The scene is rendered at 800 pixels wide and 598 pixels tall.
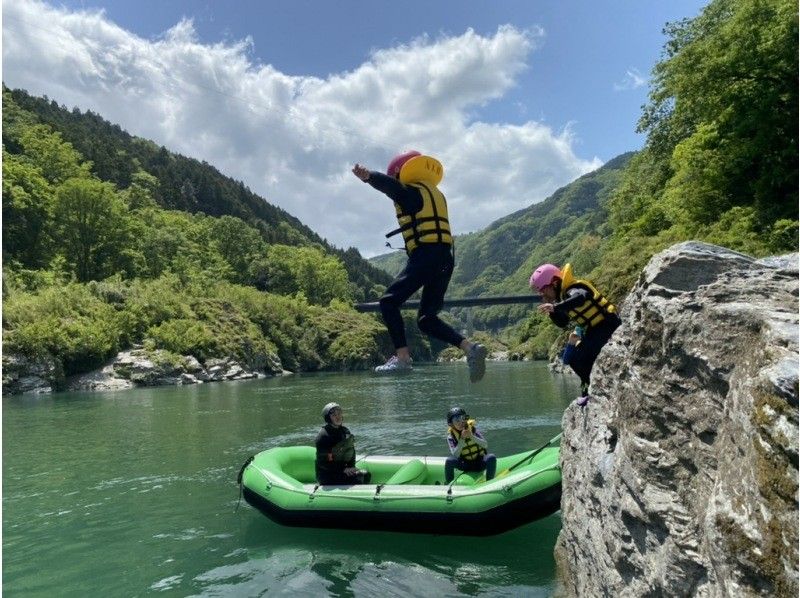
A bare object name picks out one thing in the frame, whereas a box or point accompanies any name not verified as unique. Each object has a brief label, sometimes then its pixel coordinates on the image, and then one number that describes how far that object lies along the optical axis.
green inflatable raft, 8.69
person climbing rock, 6.36
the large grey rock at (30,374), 36.97
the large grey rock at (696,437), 2.56
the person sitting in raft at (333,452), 10.05
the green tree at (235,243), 106.25
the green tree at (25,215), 57.28
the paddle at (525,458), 9.53
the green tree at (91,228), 63.38
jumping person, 5.48
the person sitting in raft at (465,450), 10.45
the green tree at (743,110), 21.36
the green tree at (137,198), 101.44
